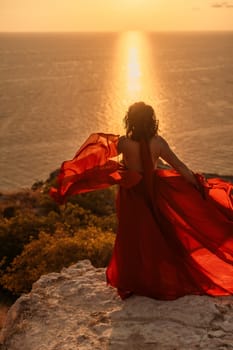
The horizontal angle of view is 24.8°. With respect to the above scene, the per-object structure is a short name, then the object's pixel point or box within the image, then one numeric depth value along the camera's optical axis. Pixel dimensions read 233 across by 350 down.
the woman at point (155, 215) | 5.79
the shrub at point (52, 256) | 10.66
